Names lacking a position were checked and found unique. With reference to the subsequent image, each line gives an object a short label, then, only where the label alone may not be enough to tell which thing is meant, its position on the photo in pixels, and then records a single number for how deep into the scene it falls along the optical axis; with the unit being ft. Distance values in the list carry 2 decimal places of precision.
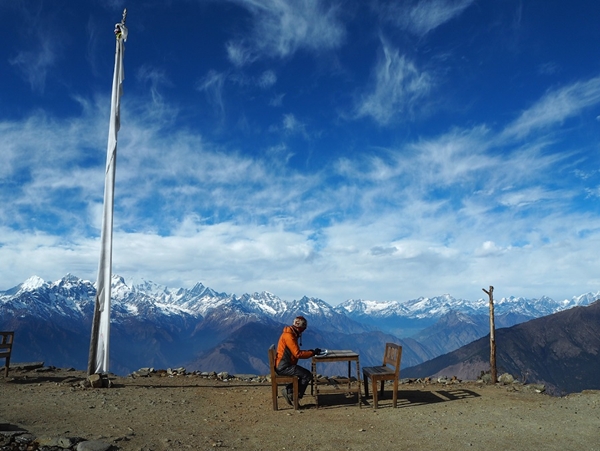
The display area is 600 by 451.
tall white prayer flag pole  46.21
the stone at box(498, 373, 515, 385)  55.72
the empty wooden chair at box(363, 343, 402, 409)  36.19
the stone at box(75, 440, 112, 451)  23.47
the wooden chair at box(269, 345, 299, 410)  35.56
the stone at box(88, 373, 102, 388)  44.22
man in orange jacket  36.01
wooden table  35.99
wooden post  60.67
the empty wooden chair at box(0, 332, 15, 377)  47.53
